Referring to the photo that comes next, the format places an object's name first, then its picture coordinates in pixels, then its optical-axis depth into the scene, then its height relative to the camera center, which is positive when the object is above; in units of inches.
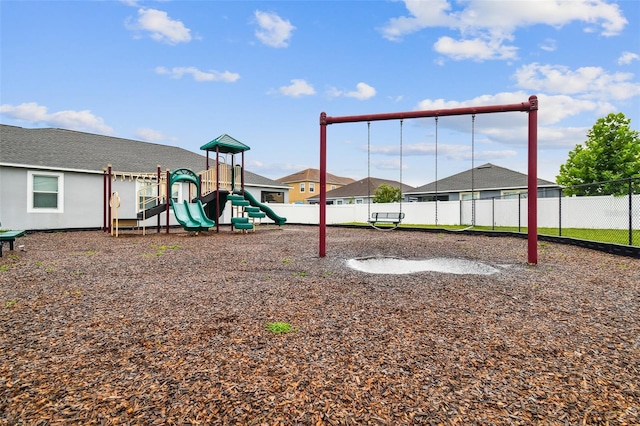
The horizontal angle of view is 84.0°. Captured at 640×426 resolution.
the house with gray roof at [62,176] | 557.9 +60.3
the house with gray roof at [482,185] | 1000.1 +85.1
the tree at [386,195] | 1299.2 +68.2
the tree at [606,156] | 838.5 +141.5
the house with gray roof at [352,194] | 1594.0 +90.7
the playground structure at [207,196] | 544.1 +27.4
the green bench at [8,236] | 309.0 -21.2
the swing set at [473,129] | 281.3 +70.8
